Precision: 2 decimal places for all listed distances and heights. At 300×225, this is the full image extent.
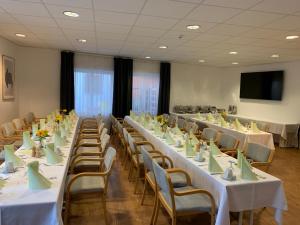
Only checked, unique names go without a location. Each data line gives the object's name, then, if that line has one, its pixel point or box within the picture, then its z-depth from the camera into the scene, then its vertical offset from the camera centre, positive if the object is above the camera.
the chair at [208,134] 4.75 -0.85
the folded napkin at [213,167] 2.60 -0.82
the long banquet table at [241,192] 2.24 -0.99
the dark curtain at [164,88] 8.64 +0.14
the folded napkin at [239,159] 2.64 -0.74
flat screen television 7.57 +0.34
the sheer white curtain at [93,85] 7.77 +0.14
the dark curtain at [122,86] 7.99 +0.15
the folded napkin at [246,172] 2.43 -0.80
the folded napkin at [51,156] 2.69 -0.78
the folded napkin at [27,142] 3.33 -0.78
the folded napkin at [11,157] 2.54 -0.76
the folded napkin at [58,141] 3.50 -0.79
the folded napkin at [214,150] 3.30 -0.79
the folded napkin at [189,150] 3.25 -0.81
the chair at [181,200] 2.21 -1.08
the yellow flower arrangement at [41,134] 3.11 -0.61
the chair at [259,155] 3.23 -0.89
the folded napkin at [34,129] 4.16 -0.79
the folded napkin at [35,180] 2.01 -0.79
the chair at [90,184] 2.57 -1.08
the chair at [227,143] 4.10 -0.89
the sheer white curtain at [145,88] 8.49 +0.12
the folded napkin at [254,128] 5.54 -0.79
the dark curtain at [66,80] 7.32 +0.26
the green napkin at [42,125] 4.93 -0.80
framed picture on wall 5.77 +0.22
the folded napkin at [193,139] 3.82 -0.78
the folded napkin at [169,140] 4.03 -0.83
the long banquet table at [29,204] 1.78 -0.89
